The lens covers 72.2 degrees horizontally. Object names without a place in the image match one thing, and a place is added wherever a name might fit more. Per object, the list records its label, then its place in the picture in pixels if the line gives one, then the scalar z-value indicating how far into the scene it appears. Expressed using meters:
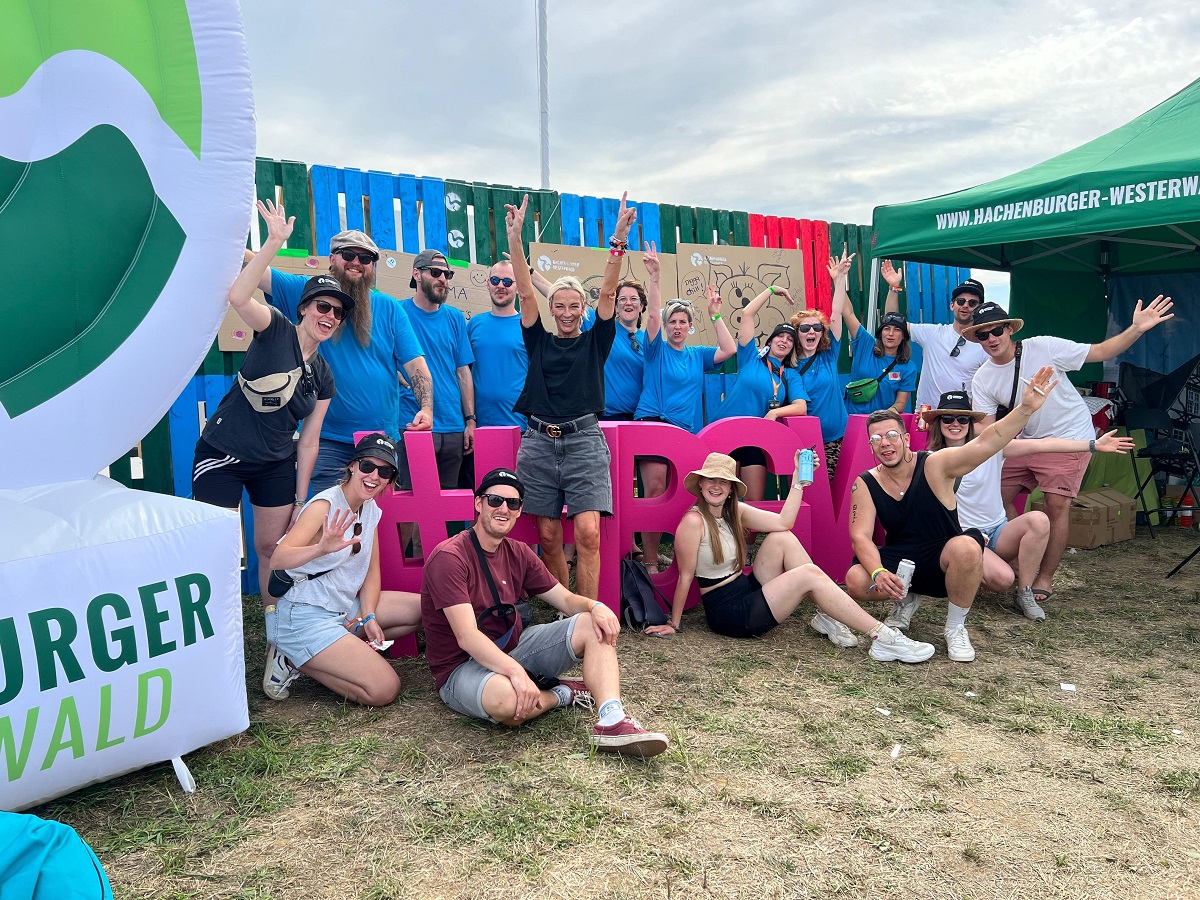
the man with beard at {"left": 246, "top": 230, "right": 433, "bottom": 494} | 4.40
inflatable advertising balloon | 2.76
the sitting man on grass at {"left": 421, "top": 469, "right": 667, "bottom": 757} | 3.41
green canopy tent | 5.18
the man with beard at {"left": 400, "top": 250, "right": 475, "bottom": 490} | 5.30
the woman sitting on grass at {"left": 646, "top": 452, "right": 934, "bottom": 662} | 4.52
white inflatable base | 2.68
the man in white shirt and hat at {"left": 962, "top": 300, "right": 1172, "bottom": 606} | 5.34
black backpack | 4.83
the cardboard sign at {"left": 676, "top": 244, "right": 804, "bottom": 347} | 7.29
